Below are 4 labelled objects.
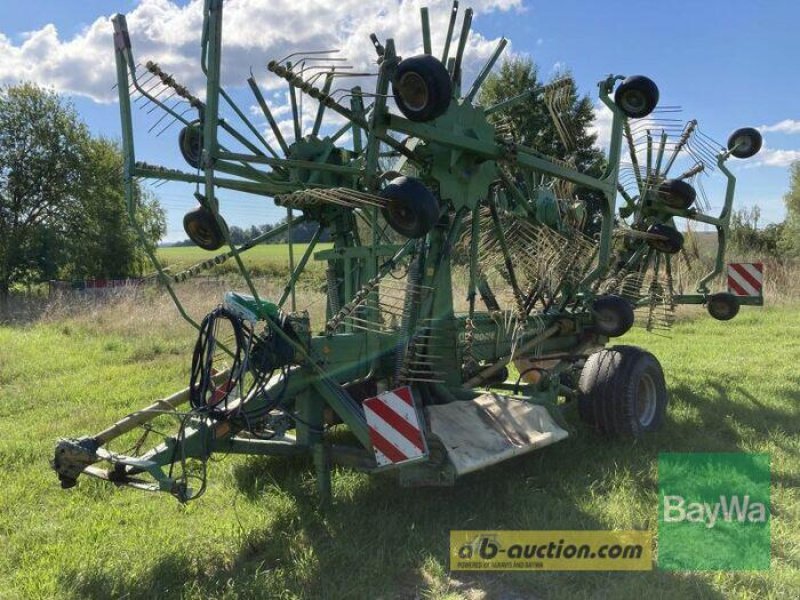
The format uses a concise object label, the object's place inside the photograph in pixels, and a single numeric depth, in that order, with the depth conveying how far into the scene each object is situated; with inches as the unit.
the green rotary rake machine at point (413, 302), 146.1
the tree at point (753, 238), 1052.5
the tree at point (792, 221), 1056.8
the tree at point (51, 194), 911.0
